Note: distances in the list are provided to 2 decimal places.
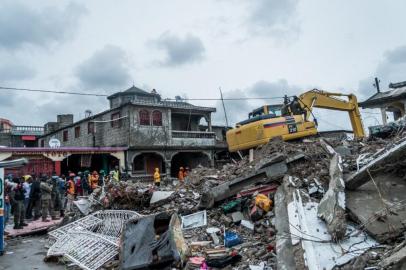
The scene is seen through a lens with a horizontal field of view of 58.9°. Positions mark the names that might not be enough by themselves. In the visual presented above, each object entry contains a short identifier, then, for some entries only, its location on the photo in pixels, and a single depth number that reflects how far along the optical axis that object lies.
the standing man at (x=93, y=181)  17.39
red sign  35.07
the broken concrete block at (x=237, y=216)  7.43
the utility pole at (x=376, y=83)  28.87
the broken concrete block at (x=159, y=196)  9.89
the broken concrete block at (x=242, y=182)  8.07
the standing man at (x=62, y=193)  14.16
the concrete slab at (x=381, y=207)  4.92
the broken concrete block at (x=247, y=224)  6.99
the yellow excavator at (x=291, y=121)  11.21
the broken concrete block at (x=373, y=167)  5.53
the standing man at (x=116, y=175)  18.06
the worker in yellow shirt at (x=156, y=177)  19.35
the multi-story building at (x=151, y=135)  24.94
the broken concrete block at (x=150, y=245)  5.85
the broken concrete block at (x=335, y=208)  4.92
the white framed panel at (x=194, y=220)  7.79
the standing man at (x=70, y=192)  14.79
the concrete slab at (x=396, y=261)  3.65
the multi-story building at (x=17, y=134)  33.41
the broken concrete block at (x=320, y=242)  4.51
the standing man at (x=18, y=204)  11.08
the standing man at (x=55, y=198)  13.66
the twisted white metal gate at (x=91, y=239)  6.79
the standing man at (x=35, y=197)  12.36
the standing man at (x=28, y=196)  12.82
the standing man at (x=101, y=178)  18.81
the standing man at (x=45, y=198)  12.45
